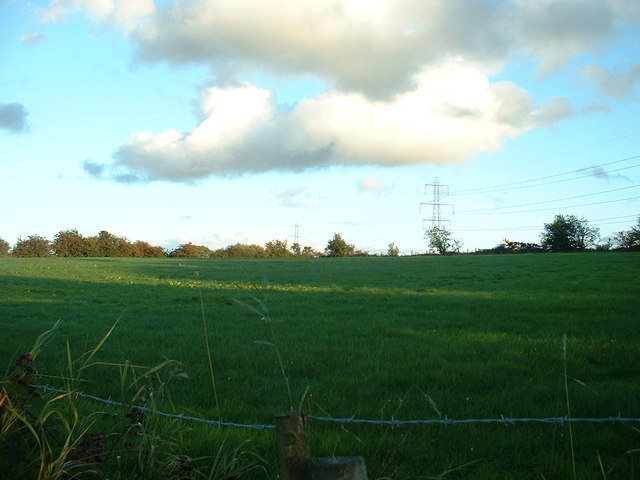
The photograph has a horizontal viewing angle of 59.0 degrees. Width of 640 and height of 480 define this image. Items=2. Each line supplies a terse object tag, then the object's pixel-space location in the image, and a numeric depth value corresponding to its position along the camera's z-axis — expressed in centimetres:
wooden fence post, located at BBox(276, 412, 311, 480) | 260
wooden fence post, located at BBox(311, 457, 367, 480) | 246
